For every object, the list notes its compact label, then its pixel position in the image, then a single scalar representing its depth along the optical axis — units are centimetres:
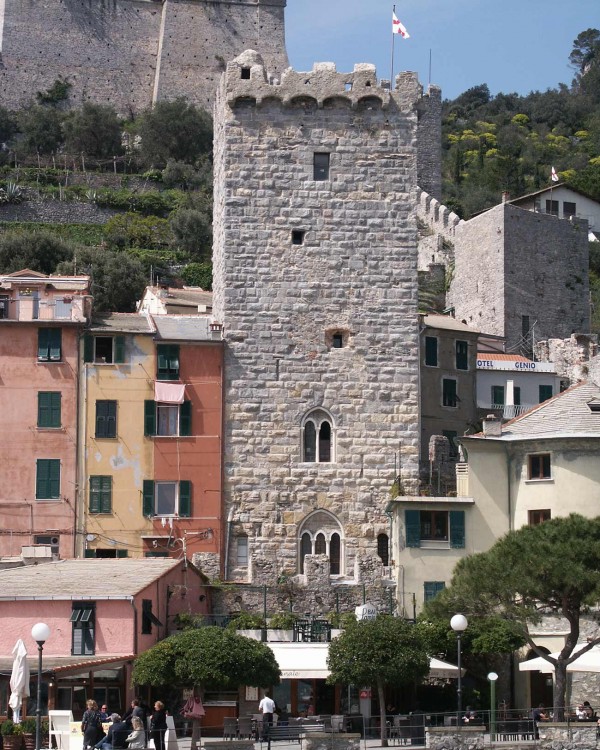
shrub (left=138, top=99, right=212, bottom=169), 11100
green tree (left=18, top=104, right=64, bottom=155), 11250
